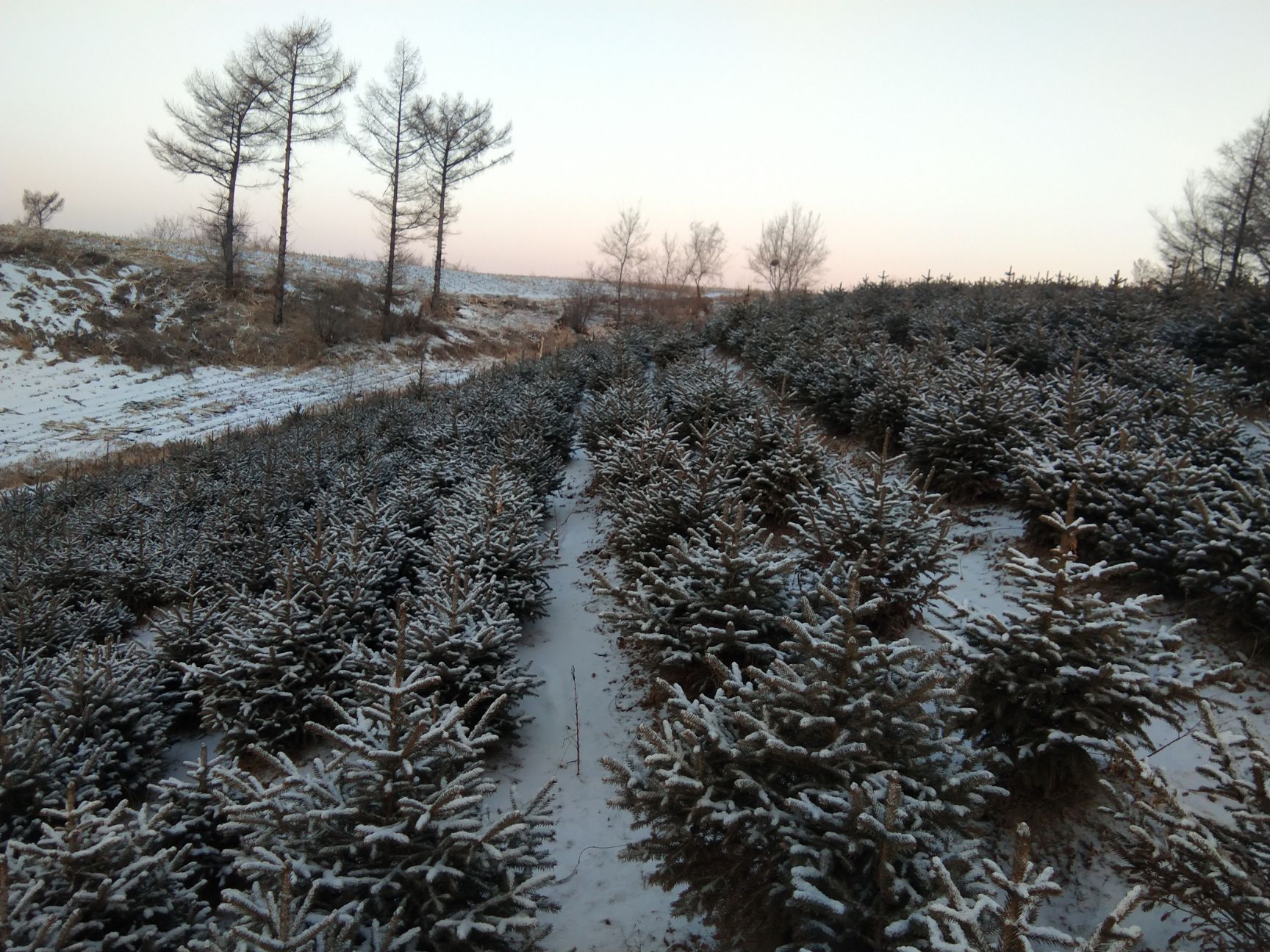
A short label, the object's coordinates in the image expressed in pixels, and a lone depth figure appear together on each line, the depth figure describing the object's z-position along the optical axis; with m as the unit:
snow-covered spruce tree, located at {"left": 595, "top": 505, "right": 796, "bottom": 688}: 4.29
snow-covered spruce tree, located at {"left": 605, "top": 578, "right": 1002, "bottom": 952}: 2.47
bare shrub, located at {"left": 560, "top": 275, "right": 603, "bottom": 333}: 32.75
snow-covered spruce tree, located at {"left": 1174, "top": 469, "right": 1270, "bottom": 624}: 4.08
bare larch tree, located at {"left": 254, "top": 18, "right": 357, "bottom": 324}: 24.45
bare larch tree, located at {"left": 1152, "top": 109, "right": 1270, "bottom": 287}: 21.03
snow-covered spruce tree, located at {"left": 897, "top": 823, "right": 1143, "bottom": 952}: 1.92
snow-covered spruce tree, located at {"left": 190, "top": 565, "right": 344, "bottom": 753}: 5.11
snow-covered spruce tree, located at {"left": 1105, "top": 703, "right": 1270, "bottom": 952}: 2.32
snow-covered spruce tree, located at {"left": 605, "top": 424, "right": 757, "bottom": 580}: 5.78
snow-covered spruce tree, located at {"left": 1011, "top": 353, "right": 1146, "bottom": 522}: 5.41
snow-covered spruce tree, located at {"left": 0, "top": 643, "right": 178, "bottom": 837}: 4.20
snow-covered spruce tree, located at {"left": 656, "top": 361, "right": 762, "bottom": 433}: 9.26
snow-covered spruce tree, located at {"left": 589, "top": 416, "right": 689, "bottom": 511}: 7.02
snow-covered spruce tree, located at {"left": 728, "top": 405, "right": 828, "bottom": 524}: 6.63
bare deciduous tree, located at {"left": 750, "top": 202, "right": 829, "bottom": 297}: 41.06
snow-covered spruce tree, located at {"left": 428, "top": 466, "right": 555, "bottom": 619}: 6.32
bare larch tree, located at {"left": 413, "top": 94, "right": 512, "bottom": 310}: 28.70
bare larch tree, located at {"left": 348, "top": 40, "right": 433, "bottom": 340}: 26.73
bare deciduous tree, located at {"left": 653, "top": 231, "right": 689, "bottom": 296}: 45.28
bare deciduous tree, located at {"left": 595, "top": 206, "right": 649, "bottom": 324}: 37.84
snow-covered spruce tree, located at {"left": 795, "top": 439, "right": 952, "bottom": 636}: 4.71
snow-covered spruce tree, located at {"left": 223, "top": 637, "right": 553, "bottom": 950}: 2.82
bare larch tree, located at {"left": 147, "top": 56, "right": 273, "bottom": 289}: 24.55
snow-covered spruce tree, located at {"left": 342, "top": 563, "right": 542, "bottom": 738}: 4.78
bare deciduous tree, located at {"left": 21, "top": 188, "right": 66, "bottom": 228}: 43.19
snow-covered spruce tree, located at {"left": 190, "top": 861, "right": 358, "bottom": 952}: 2.38
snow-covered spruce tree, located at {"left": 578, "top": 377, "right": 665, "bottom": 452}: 10.04
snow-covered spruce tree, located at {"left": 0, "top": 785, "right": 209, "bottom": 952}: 2.76
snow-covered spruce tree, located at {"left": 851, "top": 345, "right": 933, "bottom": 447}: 8.42
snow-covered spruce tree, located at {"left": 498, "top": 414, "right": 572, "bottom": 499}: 9.09
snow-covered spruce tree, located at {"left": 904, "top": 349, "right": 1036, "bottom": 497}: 6.80
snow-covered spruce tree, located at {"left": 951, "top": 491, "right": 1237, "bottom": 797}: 3.16
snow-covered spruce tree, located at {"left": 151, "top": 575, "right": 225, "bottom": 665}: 6.02
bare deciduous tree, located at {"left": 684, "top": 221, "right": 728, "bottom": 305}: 43.19
